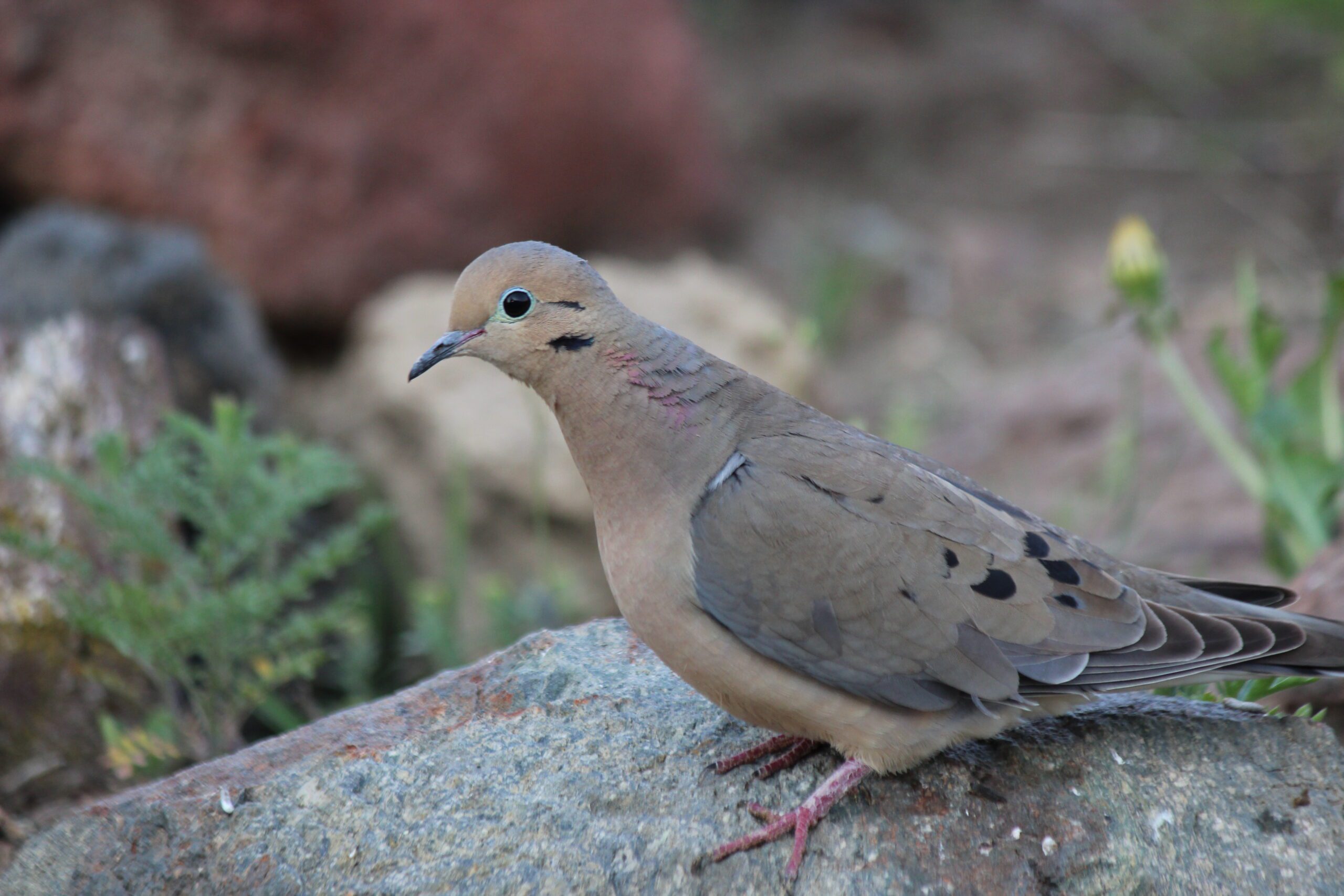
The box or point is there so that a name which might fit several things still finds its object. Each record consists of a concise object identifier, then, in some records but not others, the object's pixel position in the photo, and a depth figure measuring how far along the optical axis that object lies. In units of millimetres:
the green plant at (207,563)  7687
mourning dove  5676
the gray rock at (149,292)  10531
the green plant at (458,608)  9133
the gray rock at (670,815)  5453
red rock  13336
